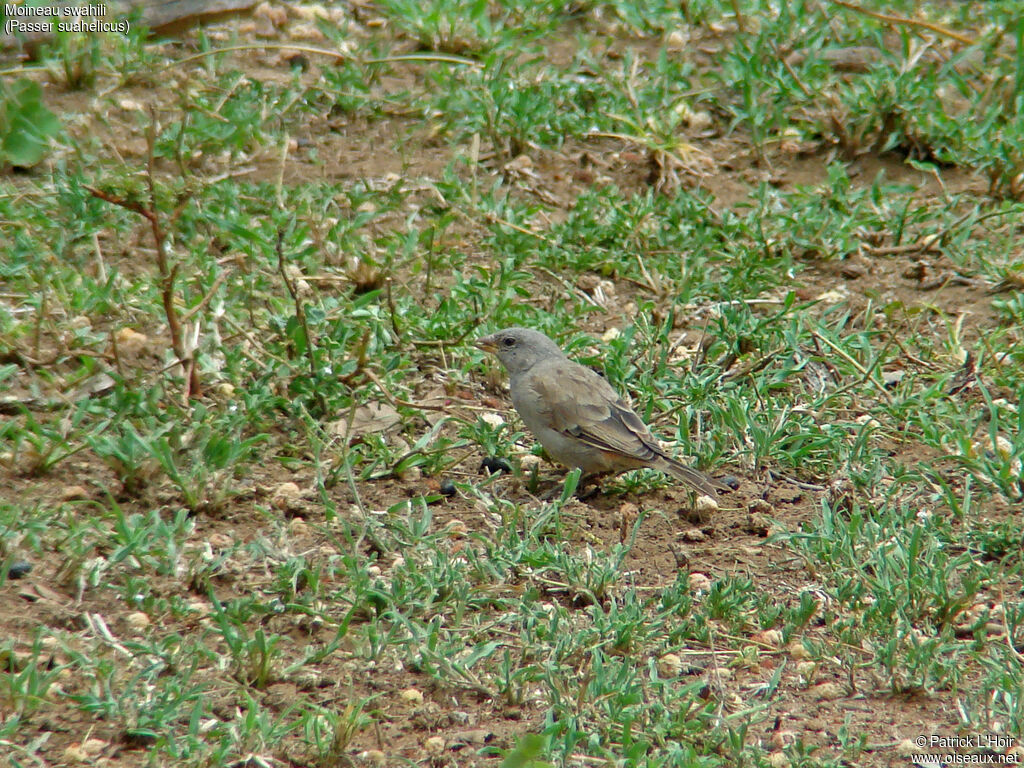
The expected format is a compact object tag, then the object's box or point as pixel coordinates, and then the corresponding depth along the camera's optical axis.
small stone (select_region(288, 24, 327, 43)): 16.87
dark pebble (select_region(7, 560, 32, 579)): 8.21
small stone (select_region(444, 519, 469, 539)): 9.26
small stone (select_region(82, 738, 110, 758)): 6.87
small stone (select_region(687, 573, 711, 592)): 8.80
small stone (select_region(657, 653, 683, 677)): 7.89
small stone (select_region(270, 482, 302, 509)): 9.52
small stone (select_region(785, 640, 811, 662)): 8.11
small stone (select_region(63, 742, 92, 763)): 6.80
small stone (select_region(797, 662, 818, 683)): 7.86
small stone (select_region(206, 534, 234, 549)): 8.93
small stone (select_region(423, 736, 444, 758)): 7.11
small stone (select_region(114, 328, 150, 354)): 10.98
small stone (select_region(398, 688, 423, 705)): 7.54
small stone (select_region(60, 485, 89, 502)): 9.18
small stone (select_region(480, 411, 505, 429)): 11.25
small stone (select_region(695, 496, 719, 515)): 9.86
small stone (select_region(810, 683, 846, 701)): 7.74
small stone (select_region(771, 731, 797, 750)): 7.24
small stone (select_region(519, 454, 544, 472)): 10.88
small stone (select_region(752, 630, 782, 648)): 8.26
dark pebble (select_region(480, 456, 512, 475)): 10.55
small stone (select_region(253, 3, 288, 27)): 17.06
